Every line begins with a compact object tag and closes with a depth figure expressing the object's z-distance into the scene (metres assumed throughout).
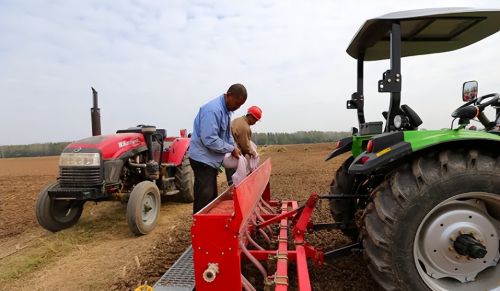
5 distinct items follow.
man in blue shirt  3.44
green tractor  2.10
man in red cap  5.48
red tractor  4.65
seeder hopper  2.03
